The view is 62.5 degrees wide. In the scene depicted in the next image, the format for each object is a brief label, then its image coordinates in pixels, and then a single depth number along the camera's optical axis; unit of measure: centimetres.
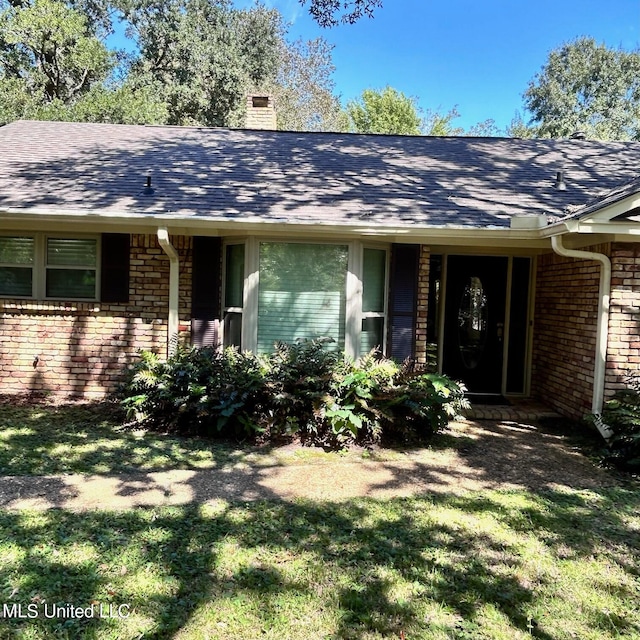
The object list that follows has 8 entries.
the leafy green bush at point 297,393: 527
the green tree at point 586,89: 3256
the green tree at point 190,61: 2298
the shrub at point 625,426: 480
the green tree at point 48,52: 1820
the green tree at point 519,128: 3412
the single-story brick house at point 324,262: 587
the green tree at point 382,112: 3120
